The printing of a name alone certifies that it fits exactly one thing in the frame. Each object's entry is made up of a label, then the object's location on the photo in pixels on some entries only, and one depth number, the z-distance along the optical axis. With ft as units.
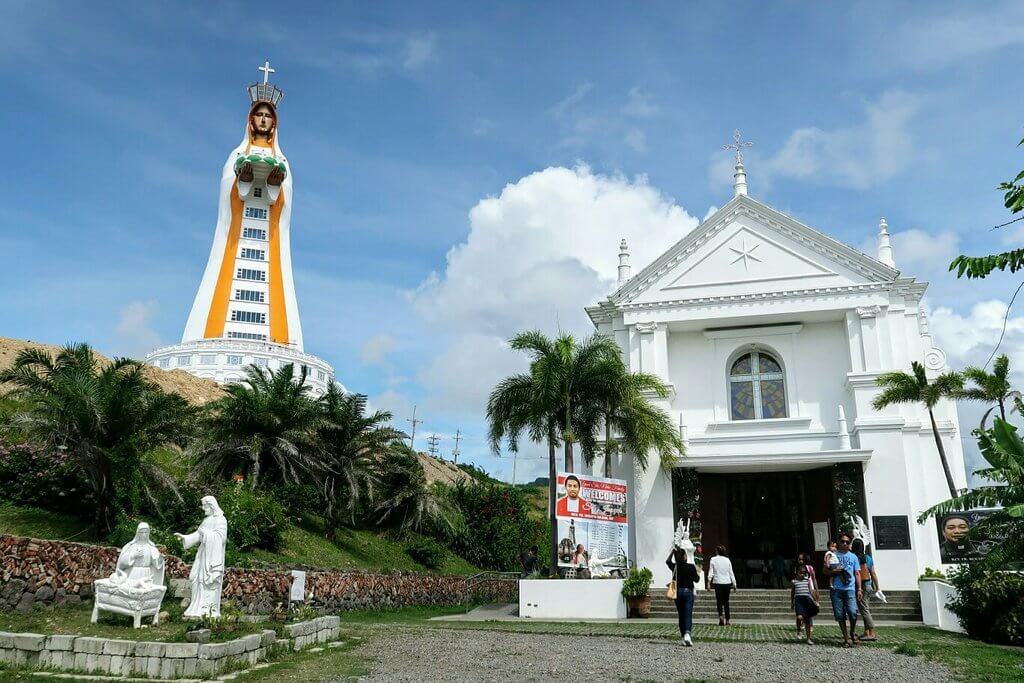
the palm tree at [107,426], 49.80
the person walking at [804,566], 43.14
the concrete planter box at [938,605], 51.49
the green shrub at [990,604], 41.45
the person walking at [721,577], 48.60
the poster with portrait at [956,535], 64.75
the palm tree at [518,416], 69.51
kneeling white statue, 34.63
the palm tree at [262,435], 70.38
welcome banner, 64.23
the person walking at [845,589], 40.88
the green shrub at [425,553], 86.79
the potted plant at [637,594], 61.31
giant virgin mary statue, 180.86
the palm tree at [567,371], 67.62
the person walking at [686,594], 39.86
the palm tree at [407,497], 83.20
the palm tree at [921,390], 69.31
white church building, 73.51
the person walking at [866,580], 42.96
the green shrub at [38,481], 54.19
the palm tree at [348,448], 76.43
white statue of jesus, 36.91
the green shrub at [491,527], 100.63
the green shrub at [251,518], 60.70
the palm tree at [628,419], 69.15
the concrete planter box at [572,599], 61.77
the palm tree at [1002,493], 43.06
